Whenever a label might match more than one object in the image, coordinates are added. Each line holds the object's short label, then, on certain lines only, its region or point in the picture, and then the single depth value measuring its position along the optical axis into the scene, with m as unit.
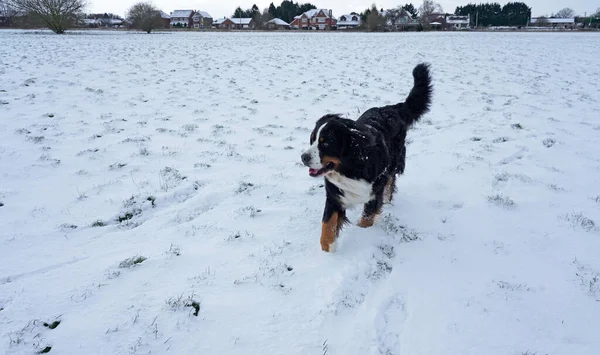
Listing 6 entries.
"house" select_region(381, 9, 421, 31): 59.28
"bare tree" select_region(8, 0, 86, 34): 34.47
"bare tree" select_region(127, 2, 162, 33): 43.25
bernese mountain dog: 3.06
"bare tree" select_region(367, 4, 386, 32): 51.41
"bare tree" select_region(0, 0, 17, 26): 41.38
